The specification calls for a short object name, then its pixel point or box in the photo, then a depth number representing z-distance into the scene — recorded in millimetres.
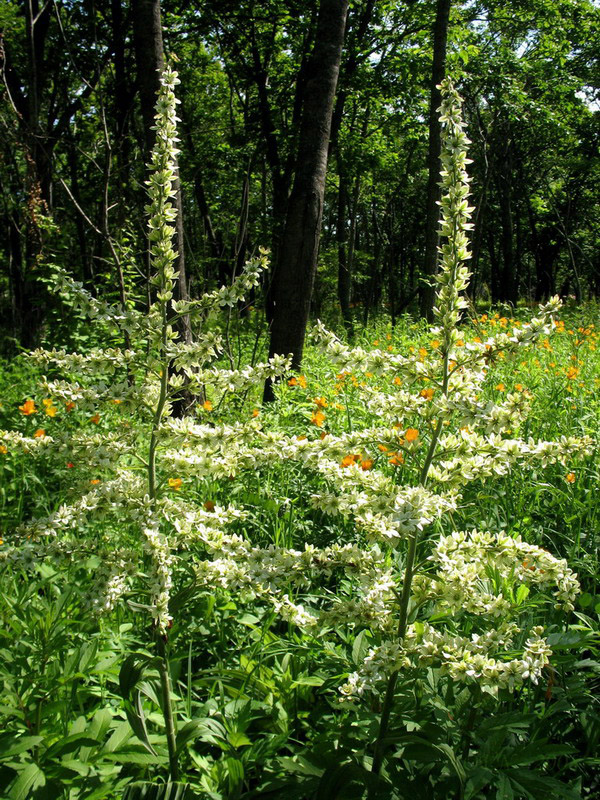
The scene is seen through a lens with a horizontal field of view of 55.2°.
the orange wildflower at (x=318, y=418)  4042
